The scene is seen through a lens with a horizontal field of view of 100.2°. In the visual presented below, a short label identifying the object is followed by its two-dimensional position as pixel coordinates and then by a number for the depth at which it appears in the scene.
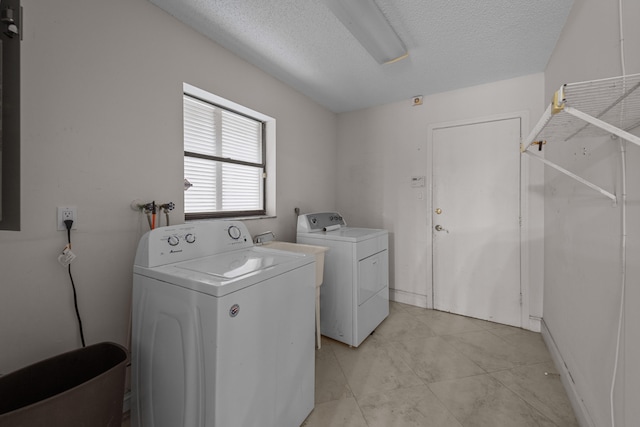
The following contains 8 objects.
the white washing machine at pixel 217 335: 1.06
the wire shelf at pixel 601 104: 0.78
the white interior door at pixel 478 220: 2.57
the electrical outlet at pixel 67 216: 1.30
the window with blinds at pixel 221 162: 2.03
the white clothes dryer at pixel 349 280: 2.24
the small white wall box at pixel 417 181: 2.99
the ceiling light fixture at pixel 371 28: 1.52
